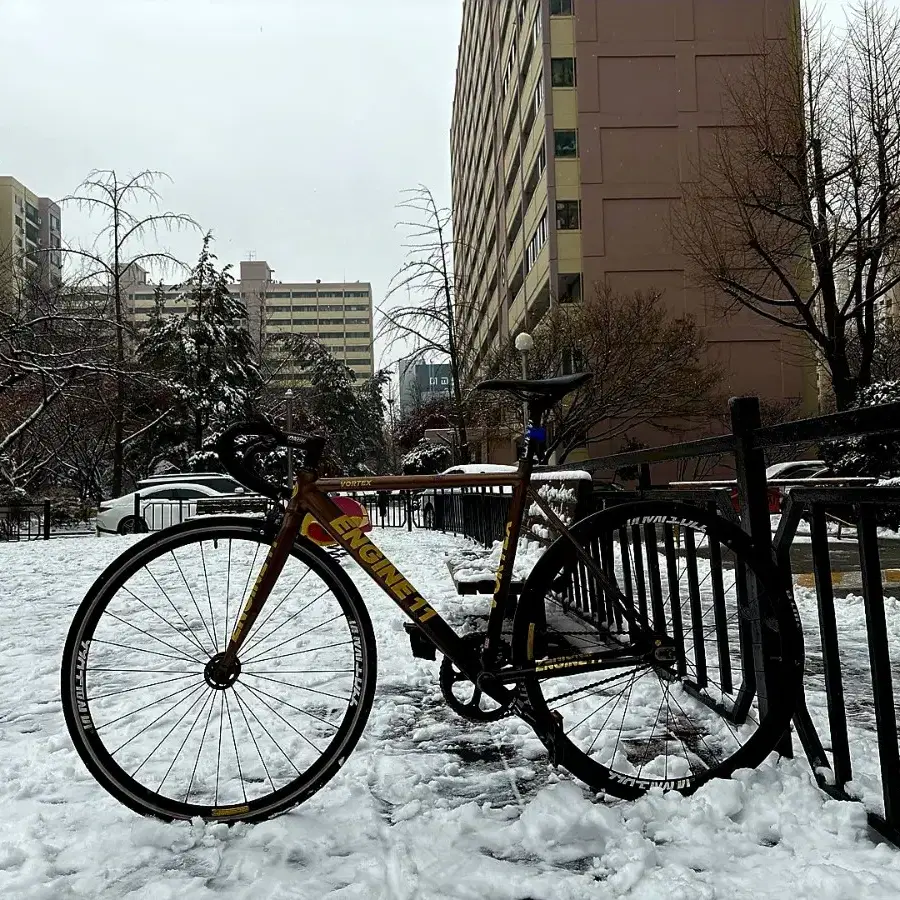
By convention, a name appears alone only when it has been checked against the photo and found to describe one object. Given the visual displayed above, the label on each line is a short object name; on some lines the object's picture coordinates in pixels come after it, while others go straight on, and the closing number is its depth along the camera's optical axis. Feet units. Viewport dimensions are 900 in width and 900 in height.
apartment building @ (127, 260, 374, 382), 490.49
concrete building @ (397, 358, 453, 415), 209.68
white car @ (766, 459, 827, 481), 49.53
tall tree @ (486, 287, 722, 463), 90.58
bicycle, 8.45
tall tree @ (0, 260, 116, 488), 54.94
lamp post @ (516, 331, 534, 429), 74.28
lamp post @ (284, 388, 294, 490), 83.14
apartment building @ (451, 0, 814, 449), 115.44
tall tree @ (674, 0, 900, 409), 58.03
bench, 11.25
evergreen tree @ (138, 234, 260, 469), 122.11
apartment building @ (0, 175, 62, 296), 312.29
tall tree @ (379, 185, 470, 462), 99.04
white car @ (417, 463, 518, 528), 66.85
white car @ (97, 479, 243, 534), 69.46
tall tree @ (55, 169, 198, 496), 83.05
